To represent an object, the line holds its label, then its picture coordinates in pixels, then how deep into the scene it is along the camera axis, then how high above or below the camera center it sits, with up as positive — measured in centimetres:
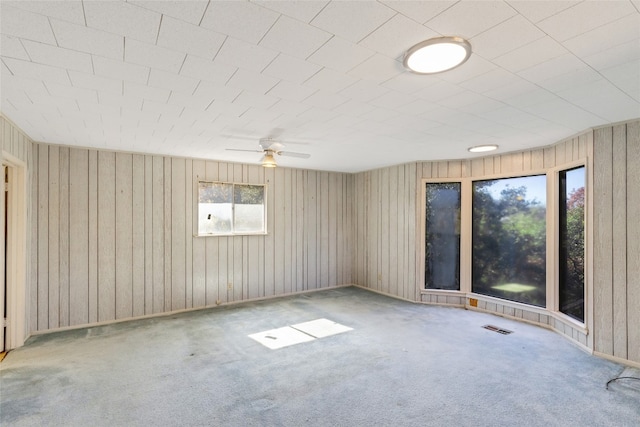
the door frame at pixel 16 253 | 356 -45
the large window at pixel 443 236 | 531 -36
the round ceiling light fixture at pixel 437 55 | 167 +90
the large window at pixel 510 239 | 440 -35
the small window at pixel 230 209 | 533 +10
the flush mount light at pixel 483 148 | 420 +90
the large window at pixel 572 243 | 374 -34
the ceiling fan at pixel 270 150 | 372 +77
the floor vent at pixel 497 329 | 407 -150
